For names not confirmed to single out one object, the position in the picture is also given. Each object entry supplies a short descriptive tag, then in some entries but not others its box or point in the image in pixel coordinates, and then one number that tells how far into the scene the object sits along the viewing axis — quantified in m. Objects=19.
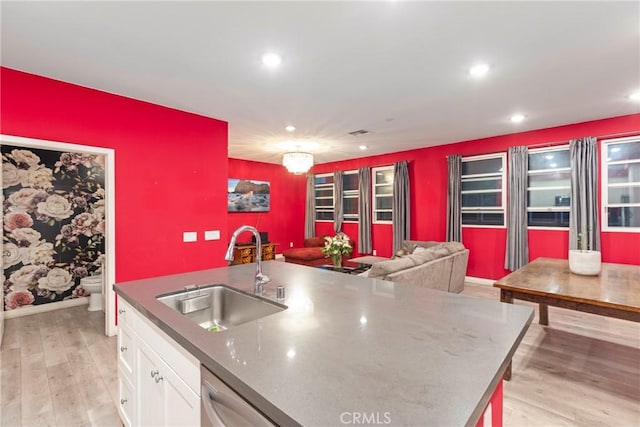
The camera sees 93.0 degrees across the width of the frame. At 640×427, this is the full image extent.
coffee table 4.88
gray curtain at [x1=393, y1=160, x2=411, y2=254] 6.39
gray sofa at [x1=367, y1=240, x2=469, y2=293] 3.29
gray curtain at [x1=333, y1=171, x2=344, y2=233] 7.79
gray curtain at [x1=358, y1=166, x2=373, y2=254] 7.15
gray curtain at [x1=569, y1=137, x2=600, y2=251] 4.30
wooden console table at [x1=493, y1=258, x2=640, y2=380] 2.09
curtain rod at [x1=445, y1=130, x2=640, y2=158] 4.13
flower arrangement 5.04
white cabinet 1.13
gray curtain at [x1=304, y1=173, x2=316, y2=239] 8.41
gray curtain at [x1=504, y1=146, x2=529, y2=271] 4.96
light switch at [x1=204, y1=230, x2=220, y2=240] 4.18
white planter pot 2.81
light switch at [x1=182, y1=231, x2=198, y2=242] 3.93
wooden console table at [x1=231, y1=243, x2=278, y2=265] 6.53
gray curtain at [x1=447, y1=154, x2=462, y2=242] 5.68
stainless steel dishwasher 0.81
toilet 4.08
